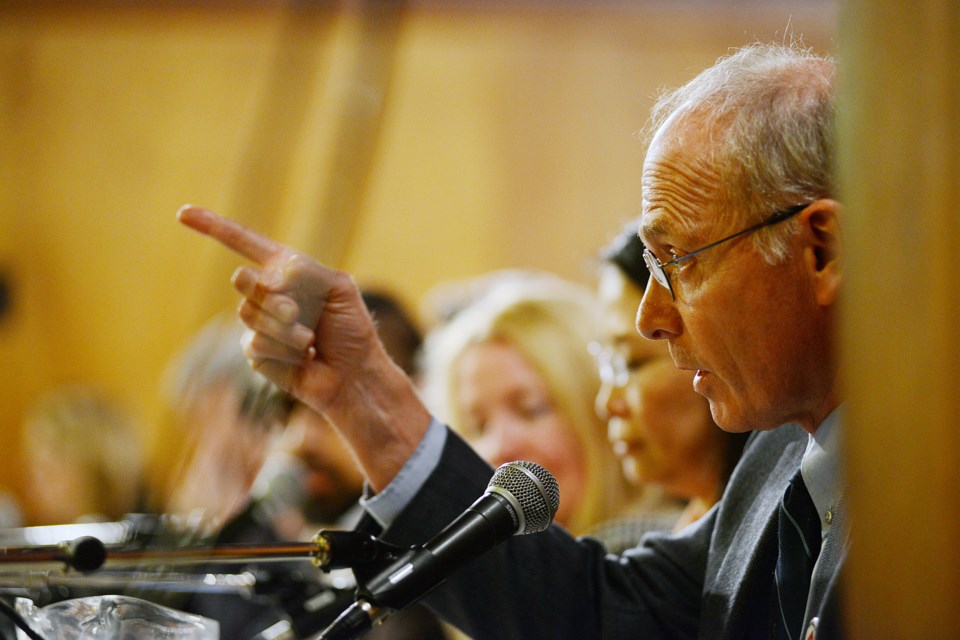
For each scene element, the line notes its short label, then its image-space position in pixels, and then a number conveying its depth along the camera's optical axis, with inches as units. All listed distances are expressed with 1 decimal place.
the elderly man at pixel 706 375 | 86.5
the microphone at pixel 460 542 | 76.5
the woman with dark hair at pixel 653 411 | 151.5
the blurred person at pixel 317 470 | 222.8
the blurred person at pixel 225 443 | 180.9
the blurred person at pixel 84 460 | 262.5
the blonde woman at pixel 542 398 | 181.8
